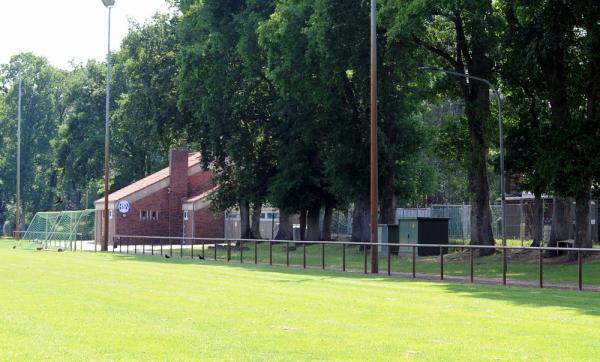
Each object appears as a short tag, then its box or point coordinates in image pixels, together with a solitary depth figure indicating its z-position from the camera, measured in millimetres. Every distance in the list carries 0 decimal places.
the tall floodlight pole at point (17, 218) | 80438
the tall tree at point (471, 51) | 38188
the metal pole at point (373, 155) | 33344
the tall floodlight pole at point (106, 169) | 56719
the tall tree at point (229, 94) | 53281
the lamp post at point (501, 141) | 40834
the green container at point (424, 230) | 46281
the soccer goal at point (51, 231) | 61188
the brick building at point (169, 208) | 76750
